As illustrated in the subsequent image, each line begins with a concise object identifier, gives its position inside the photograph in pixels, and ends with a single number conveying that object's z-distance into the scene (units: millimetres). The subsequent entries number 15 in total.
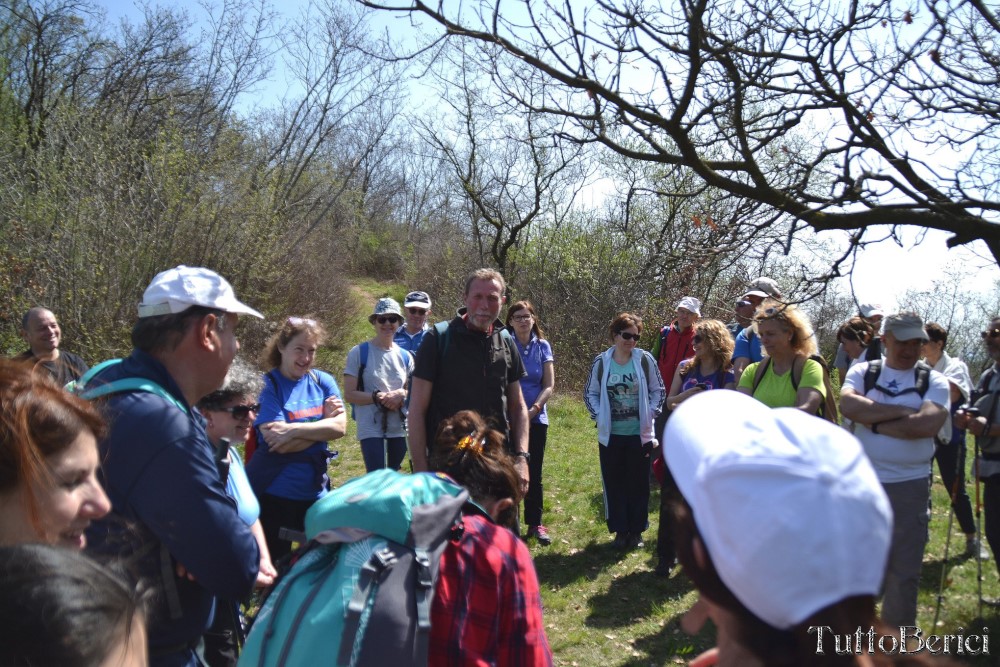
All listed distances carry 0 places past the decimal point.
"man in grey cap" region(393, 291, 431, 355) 7078
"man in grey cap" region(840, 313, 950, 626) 4059
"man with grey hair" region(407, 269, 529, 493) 4055
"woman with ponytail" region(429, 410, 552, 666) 1947
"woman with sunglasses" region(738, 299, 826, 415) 4632
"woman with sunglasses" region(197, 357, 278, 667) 2441
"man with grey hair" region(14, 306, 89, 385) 5469
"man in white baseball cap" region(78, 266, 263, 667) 1729
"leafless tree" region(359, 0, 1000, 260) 2975
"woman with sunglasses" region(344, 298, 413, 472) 5750
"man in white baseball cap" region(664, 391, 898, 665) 844
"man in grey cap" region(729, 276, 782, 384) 5693
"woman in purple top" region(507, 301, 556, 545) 6281
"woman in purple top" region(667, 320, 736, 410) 5652
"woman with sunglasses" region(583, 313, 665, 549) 6004
